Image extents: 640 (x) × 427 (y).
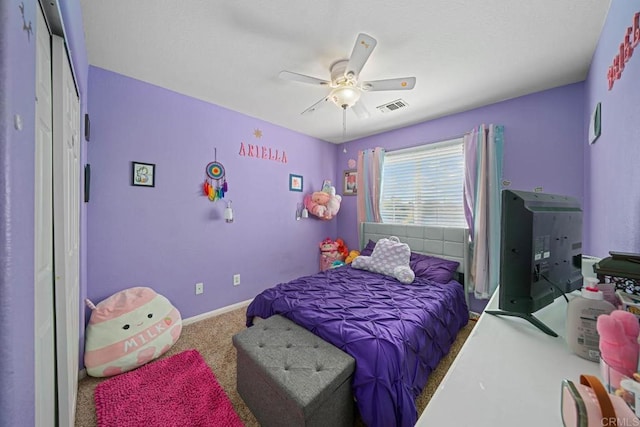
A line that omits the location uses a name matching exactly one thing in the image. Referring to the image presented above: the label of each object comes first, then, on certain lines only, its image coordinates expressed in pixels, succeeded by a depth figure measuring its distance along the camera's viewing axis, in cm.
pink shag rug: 135
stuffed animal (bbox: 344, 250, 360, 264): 342
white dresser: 49
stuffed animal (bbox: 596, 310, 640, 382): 52
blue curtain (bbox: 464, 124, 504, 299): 240
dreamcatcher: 257
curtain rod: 269
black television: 86
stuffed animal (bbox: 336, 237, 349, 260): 374
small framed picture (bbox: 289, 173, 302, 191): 338
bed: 121
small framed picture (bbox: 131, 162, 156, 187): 214
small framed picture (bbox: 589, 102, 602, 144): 152
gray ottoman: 110
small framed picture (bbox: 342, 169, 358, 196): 380
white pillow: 240
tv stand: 85
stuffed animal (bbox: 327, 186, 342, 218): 352
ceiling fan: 146
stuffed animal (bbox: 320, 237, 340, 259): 370
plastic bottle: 70
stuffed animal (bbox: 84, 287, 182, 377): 170
